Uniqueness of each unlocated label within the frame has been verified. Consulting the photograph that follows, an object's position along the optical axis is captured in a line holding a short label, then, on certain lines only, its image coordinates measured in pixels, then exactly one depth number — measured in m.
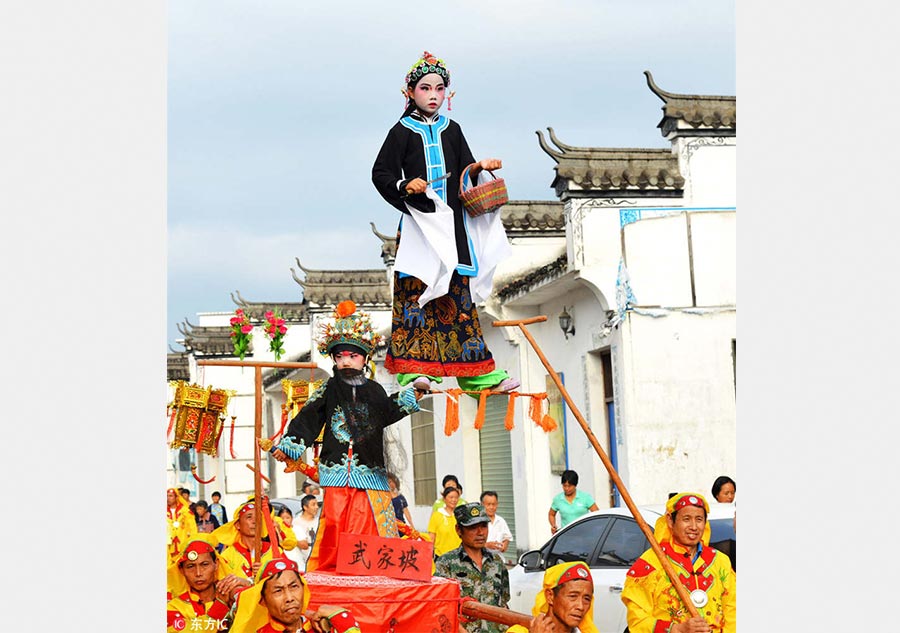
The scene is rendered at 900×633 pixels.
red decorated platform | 6.17
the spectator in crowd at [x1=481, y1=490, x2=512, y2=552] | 10.75
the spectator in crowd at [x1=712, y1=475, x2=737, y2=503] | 10.18
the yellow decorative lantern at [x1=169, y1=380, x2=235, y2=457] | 8.55
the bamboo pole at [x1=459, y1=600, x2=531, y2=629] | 5.83
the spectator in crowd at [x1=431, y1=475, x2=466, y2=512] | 11.21
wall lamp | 16.22
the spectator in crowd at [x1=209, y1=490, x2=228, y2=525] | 16.42
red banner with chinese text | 6.34
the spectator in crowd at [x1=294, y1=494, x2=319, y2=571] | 11.84
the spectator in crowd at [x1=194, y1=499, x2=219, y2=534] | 14.84
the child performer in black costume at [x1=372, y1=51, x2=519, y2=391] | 6.84
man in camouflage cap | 7.12
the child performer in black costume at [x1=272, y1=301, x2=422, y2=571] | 6.70
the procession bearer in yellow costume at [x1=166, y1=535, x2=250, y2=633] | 6.64
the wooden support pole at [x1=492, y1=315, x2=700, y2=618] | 6.05
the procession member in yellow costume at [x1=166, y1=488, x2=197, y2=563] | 8.42
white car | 8.84
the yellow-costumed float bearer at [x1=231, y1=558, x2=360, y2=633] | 5.39
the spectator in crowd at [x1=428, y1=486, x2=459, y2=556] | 10.70
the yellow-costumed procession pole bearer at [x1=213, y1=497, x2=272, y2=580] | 7.56
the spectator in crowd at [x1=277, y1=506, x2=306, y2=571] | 11.37
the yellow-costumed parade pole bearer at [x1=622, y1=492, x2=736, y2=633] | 6.13
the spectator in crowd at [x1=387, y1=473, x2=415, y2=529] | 10.47
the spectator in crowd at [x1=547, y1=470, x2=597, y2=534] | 12.08
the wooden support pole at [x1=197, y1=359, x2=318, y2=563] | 6.53
